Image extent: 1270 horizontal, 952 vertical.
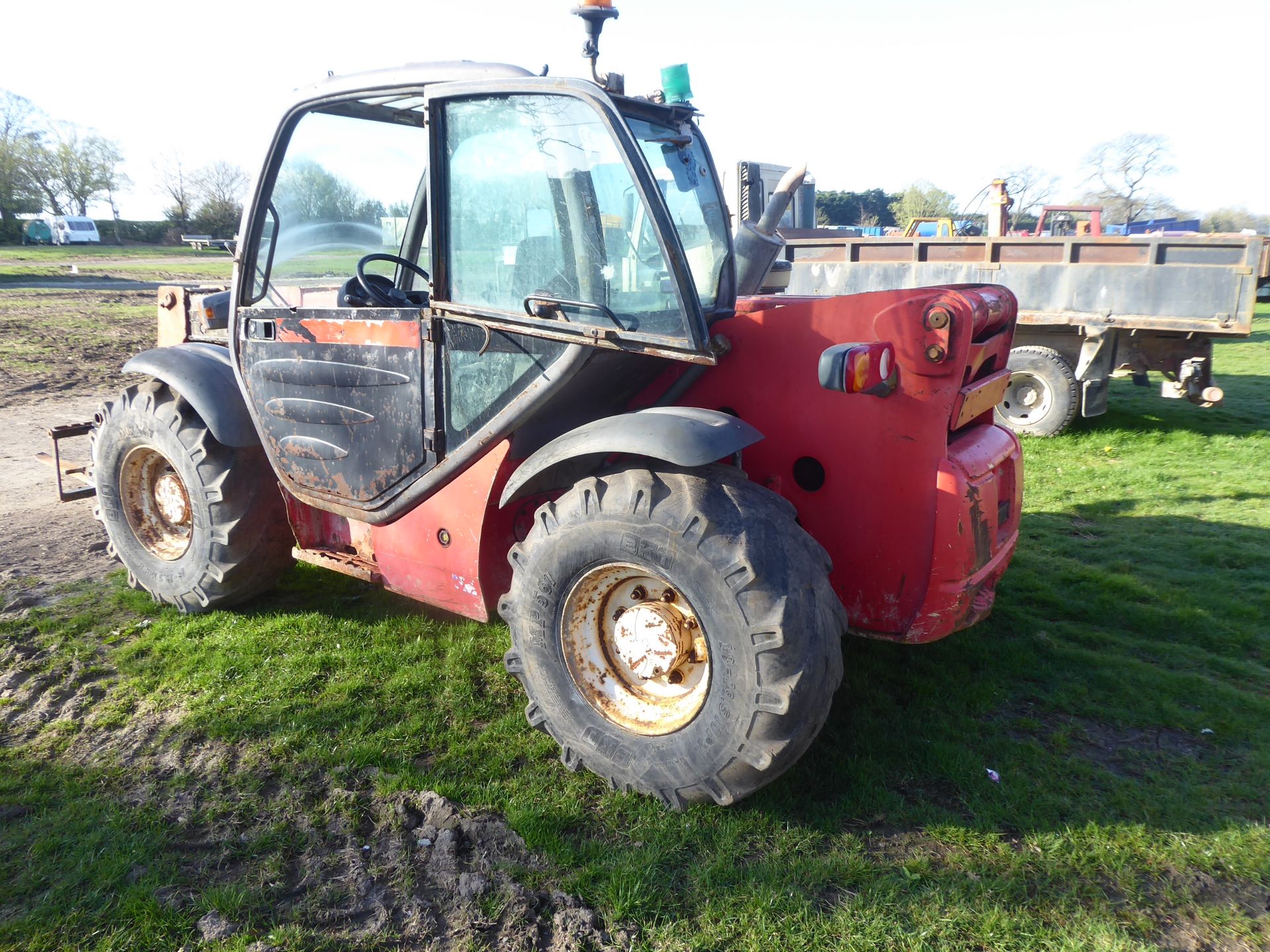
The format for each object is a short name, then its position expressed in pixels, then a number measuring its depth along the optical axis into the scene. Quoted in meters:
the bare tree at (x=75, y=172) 51.50
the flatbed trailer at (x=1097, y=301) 7.96
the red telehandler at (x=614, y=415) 2.76
